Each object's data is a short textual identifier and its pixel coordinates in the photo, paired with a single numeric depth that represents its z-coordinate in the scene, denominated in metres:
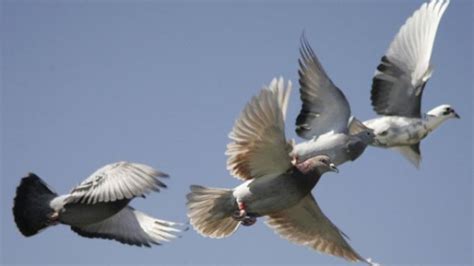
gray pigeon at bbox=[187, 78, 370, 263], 12.02
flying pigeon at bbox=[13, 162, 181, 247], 12.16
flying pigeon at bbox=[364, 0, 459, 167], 15.27
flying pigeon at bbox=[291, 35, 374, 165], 13.95
